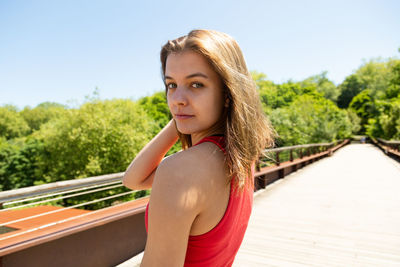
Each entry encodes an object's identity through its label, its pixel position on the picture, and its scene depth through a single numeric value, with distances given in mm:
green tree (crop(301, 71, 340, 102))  69875
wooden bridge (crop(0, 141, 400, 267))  2447
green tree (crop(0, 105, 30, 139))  66188
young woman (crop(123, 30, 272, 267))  610
